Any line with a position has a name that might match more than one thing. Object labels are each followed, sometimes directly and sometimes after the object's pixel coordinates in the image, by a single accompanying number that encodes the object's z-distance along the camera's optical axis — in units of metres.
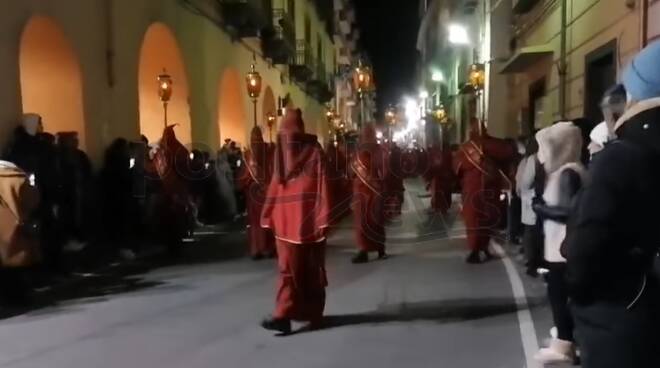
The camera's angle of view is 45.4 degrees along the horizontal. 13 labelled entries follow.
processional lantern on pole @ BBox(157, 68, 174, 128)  17.00
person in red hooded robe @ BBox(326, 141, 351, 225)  13.16
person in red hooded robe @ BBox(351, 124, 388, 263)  11.53
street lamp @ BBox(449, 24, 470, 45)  32.56
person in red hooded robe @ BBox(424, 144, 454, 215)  19.69
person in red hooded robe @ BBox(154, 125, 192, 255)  12.16
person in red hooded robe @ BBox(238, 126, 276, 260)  11.79
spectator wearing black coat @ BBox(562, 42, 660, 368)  2.36
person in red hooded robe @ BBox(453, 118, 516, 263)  11.24
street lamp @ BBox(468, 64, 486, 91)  26.83
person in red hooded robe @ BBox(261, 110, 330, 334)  7.12
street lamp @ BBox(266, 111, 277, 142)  28.20
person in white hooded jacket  5.70
